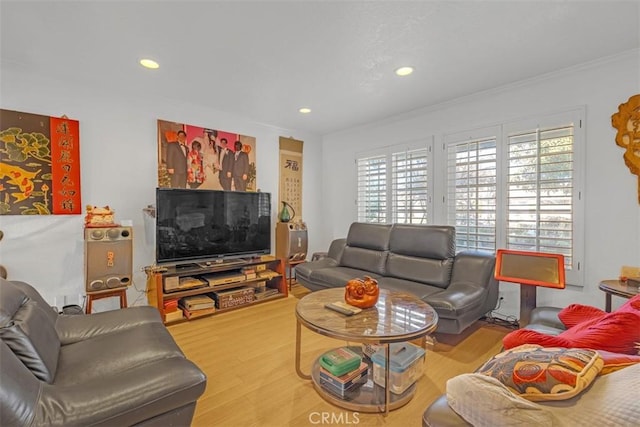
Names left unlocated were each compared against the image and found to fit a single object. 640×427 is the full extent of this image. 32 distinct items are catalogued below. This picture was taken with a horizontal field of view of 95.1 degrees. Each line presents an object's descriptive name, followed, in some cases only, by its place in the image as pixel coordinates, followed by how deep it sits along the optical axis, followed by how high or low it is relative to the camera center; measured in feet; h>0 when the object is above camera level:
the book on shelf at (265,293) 12.03 -3.56
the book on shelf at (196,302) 10.19 -3.34
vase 14.14 -0.26
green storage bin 6.00 -3.22
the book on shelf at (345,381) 5.93 -3.58
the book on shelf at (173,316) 9.82 -3.65
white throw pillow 2.51 -1.78
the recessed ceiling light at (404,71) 8.56 +4.12
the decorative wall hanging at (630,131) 7.73 +2.11
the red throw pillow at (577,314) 5.73 -2.10
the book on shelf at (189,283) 10.28 -2.68
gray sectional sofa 8.14 -2.19
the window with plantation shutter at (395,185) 12.33 +1.09
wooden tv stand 9.85 -2.59
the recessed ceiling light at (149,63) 8.16 +4.12
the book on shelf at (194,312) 10.16 -3.66
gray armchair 3.36 -2.39
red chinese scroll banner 9.19 +1.35
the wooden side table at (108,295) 8.73 -2.67
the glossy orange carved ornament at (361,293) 6.52 -1.91
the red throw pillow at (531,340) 3.94 -1.83
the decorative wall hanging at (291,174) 14.82 +1.81
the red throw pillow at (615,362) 2.93 -1.57
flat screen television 10.11 -0.63
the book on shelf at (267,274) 12.22 -2.79
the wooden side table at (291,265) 13.73 -2.69
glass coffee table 5.31 -2.25
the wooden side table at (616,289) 6.61 -1.86
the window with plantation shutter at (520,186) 8.75 +0.76
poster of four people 11.23 +2.08
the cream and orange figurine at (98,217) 8.87 -0.28
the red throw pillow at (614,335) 3.76 -1.65
